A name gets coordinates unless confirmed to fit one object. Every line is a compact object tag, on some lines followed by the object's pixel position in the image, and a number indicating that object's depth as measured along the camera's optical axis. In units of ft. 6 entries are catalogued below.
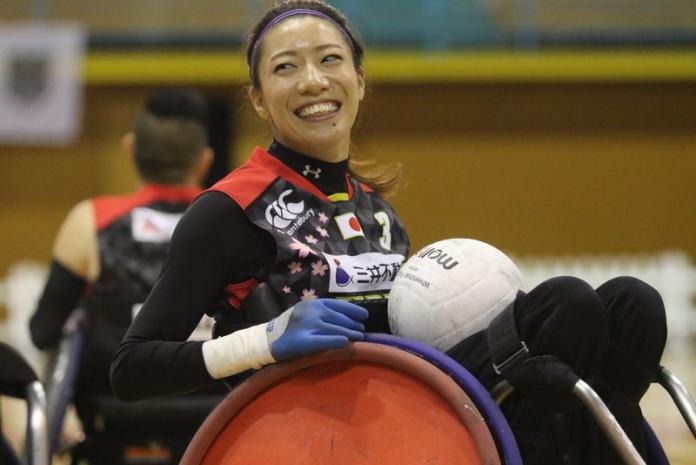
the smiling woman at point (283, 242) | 14.06
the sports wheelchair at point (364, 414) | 13.29
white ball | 15.17
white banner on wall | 69.82
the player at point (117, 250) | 25.57
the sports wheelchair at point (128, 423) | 25.04
